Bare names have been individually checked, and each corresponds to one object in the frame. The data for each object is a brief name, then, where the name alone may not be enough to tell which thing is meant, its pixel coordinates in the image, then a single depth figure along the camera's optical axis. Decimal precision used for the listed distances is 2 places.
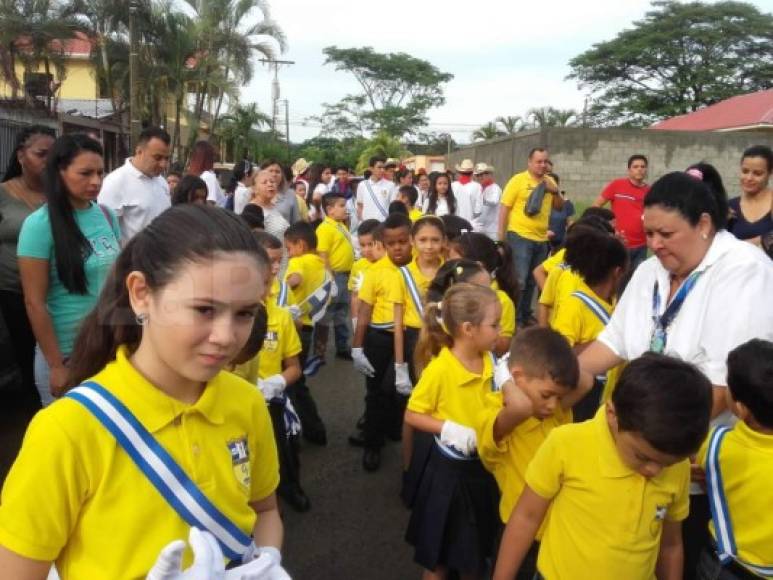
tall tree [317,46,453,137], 51.66
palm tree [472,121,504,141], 45.62
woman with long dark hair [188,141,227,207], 6.55
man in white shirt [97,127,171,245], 4.29
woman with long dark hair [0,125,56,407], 3.75
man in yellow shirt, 7.29
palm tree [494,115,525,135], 45.38
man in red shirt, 7.43
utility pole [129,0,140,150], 13.14
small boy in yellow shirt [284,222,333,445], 4.84
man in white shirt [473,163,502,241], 9.69
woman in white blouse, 2.40
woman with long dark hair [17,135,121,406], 2.88
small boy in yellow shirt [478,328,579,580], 2.44
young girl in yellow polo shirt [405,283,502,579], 2.89
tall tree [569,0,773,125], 36.19
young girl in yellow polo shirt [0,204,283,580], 1.28
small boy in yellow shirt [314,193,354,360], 6.96
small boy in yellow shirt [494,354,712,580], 1.92
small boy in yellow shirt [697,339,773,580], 2.12
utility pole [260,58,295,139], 37.48
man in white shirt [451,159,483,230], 9.67
